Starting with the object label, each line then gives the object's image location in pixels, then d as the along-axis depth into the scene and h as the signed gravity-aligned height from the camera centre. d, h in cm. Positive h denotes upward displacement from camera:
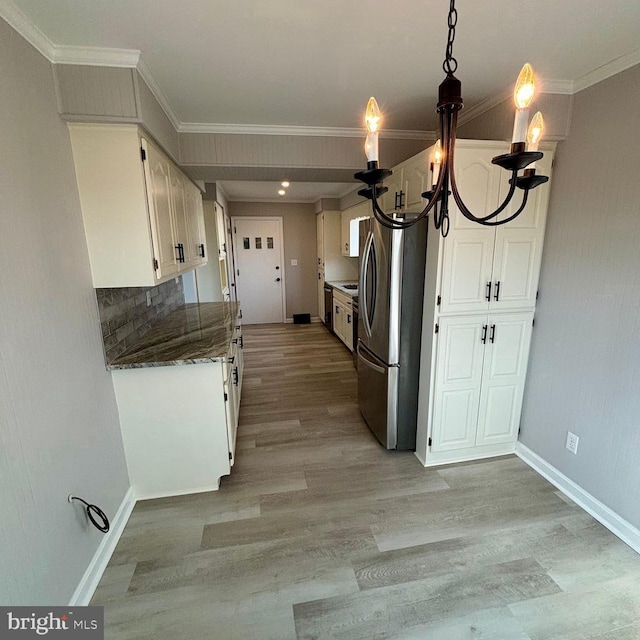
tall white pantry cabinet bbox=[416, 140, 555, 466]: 210 -47
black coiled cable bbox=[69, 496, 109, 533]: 161 -125
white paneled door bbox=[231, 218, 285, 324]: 643 -37
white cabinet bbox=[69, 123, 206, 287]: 171 +25
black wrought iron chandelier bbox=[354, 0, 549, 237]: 89 +29
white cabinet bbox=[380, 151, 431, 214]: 216 +42
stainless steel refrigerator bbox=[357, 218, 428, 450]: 231 -54
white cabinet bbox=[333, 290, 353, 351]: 469 -102
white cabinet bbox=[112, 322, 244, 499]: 202 -107
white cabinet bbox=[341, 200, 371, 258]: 480 +34
